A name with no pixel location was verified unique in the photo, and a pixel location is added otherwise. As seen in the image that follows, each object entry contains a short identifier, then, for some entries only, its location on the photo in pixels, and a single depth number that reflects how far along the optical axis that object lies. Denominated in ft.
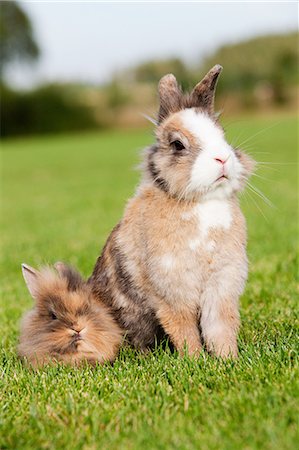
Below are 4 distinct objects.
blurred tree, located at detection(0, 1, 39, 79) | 189.47
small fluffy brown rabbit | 11.74
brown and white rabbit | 10.98
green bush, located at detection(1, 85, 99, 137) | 148.36
